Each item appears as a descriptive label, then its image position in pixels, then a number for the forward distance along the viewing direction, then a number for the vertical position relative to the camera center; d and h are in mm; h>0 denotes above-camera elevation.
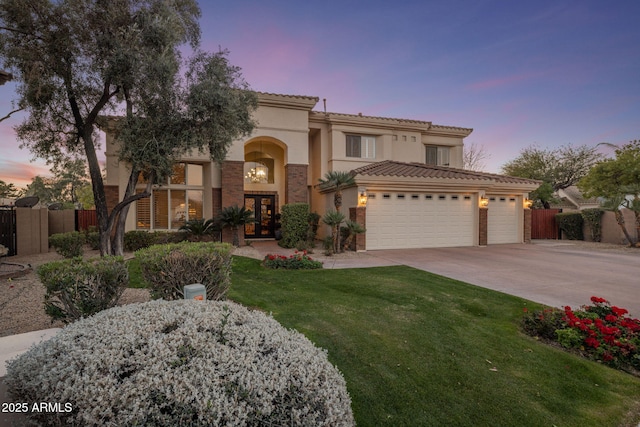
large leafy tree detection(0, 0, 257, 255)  8234 +3966
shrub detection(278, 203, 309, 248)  13719 -537
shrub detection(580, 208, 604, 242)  16500 -645
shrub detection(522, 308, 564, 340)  4562 -1777
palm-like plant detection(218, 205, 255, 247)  13305 -286
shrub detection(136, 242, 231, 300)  4531 -892
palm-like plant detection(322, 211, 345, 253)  11945 -435
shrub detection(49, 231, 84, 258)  10095 -1078
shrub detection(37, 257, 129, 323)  3803 -973
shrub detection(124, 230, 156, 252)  12438 -1135
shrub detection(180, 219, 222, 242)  12984 -712
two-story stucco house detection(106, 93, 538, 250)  13383 +1277
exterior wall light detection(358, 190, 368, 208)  12617 +521
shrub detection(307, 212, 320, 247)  13992 -721
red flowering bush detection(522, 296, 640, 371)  3887 -1756
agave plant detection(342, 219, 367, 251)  12066 -793
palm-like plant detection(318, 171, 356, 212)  12383 +1266
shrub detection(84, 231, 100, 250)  12228 -1115
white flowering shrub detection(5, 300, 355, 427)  1542 -952
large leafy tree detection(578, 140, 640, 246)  19125 +2418
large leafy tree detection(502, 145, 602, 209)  30391 +4921
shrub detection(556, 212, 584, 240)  17453 -800
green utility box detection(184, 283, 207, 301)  3781 -1029
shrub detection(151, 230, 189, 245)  12797 -1067
